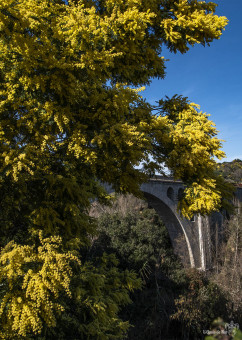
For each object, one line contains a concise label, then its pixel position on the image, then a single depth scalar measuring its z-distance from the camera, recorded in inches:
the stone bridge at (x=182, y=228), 839.1
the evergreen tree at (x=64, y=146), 141.2
